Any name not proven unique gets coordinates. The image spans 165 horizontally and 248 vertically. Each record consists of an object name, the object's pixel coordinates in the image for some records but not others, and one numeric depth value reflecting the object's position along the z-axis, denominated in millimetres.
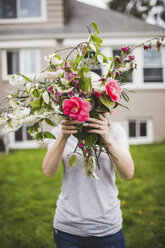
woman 1300
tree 18328
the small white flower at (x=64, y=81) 958
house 7137
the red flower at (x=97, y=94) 1052
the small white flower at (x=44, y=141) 1038
